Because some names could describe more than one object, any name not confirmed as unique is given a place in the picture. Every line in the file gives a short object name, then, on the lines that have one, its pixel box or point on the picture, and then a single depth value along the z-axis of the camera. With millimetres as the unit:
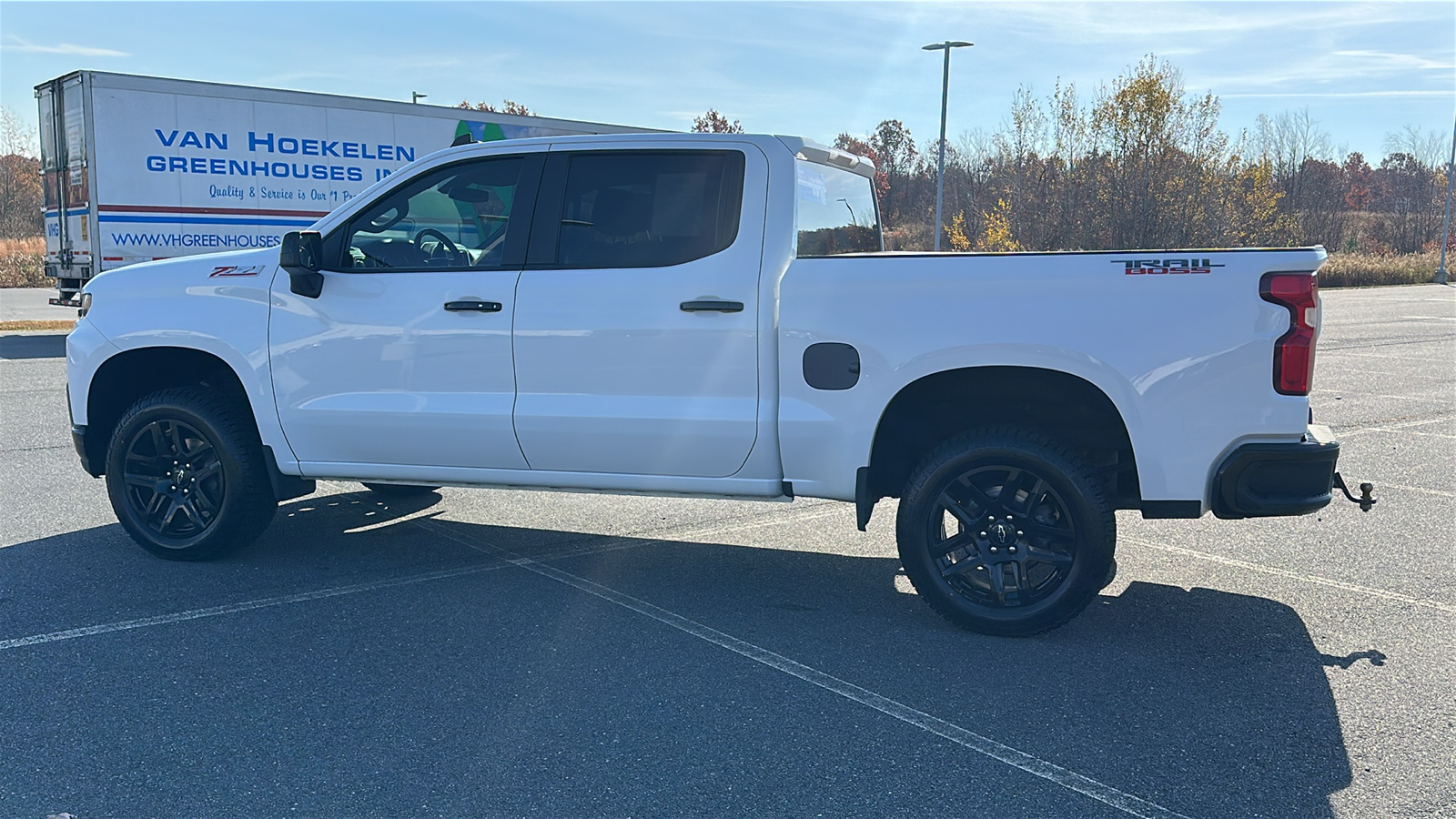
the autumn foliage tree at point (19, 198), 52031
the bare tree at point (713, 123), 57638
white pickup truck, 4422
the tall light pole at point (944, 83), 30969
